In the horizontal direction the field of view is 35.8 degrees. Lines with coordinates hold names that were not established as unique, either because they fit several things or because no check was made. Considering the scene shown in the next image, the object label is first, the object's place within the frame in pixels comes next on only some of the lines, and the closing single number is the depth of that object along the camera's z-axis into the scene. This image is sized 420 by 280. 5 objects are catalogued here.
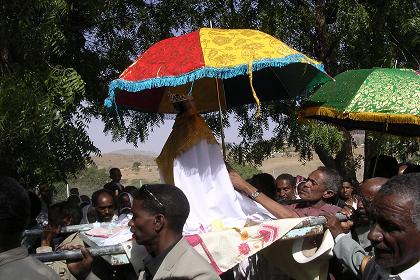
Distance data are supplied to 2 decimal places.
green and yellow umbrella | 5.45
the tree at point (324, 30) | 10.87
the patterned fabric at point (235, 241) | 4.11
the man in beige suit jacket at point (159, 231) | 3.40
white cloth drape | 4.75
